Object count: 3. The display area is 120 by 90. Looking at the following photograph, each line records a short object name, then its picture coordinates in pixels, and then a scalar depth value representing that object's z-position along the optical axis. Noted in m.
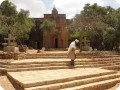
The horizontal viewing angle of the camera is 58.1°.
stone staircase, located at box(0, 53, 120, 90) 3.69
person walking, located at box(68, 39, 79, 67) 5.56
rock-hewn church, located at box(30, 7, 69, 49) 16.05
